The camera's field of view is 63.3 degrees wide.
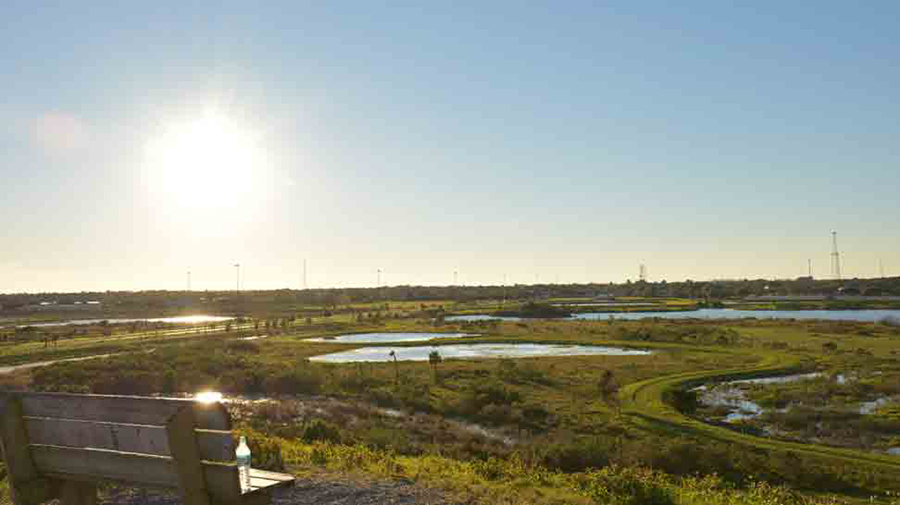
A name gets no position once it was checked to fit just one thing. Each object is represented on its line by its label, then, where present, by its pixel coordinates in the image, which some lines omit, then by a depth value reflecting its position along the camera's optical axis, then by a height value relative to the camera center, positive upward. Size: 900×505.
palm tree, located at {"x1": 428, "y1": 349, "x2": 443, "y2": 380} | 48.53 -4.29
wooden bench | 5.75 -1.24
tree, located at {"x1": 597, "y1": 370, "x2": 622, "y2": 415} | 35.02 -5.39
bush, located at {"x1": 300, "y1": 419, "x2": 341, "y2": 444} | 20.78 -3.88
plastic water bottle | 6.43 -1.44
